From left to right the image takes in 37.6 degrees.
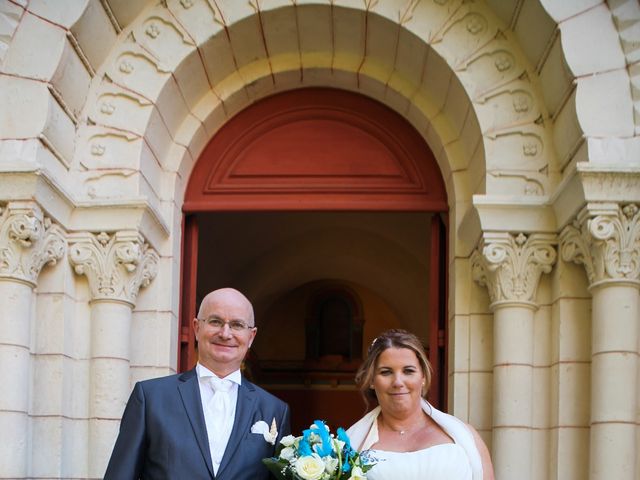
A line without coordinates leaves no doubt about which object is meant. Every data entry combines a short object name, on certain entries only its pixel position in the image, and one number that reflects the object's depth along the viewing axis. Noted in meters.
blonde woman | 3.56
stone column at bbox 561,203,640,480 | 4.27
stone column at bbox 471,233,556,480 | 4.68
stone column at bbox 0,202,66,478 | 4.46
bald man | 3.38
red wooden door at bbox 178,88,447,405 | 5.64
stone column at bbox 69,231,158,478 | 4.86
